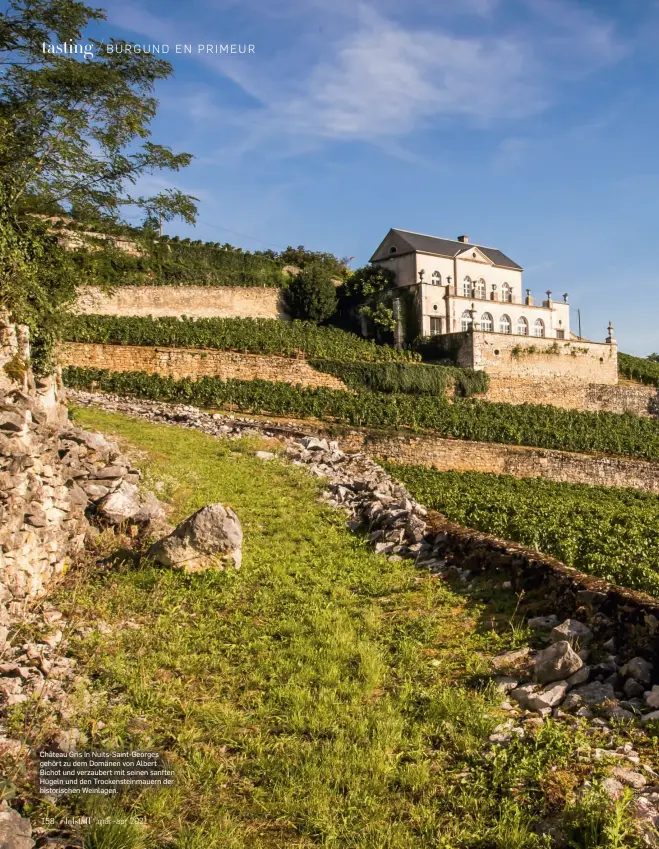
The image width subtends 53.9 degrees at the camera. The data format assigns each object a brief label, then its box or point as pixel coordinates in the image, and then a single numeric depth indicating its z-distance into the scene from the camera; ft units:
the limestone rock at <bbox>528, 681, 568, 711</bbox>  18.01
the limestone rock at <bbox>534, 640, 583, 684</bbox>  19.08
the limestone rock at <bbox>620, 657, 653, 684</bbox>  18.57
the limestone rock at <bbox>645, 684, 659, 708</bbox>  17.37
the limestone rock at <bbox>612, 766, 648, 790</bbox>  14.49
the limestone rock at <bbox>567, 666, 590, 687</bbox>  18.90
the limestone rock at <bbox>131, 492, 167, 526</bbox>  30.04
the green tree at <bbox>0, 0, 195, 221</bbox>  32.53
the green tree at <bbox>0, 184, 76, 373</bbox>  25.54
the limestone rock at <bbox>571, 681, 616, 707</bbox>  18.01
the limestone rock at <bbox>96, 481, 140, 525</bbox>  28.99
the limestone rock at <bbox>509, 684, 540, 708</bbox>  18.31
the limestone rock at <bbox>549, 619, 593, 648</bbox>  21.03
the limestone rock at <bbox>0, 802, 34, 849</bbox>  12.21
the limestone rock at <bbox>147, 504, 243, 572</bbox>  26.58
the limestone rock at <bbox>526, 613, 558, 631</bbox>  22.88
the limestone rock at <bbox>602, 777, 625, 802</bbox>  14.01
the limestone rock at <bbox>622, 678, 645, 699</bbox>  18.21
